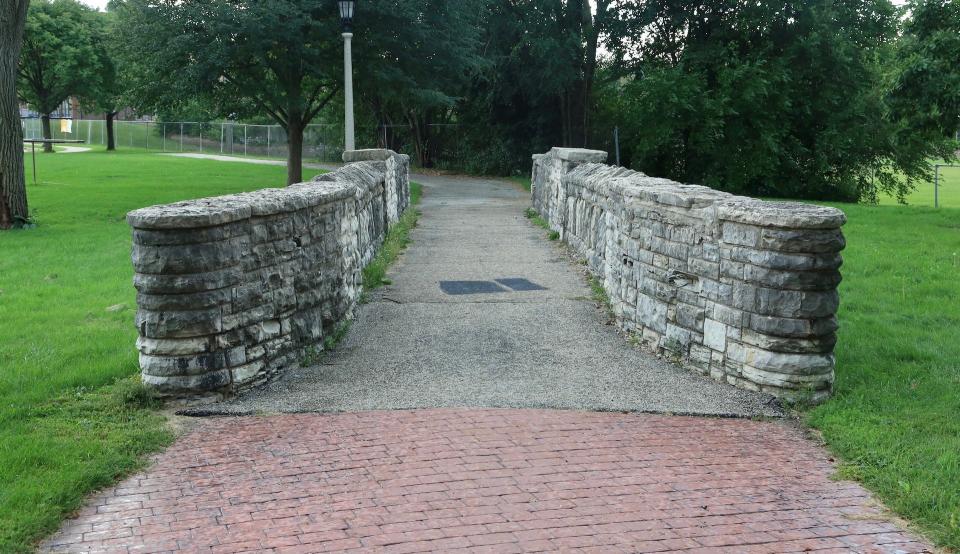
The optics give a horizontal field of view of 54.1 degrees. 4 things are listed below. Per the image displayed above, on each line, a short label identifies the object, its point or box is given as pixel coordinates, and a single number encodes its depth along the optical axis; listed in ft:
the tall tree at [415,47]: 76.23
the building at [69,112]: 276.25
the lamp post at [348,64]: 60.95
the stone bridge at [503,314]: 21.70
